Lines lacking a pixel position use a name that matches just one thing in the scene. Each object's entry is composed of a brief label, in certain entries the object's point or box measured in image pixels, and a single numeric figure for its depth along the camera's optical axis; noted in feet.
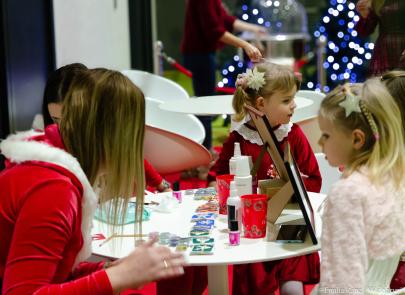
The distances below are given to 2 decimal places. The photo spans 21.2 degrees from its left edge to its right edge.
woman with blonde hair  8.04
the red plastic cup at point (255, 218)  10.76
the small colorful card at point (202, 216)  11.77
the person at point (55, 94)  14.39
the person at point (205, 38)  27.00
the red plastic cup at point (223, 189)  12.06
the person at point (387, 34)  17.42
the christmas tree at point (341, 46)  34.63
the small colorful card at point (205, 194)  13.18
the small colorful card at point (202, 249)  10.05
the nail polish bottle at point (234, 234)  10.42
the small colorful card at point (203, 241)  10.46
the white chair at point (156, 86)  27.32
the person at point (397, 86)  11.70
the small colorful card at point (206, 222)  11.36
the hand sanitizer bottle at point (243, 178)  11.64
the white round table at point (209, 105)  19.01
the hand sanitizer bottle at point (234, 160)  12.31
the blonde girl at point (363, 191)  8.96
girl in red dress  14.43
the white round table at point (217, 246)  9.89
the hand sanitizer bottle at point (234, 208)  10.89
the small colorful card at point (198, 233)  10.86
